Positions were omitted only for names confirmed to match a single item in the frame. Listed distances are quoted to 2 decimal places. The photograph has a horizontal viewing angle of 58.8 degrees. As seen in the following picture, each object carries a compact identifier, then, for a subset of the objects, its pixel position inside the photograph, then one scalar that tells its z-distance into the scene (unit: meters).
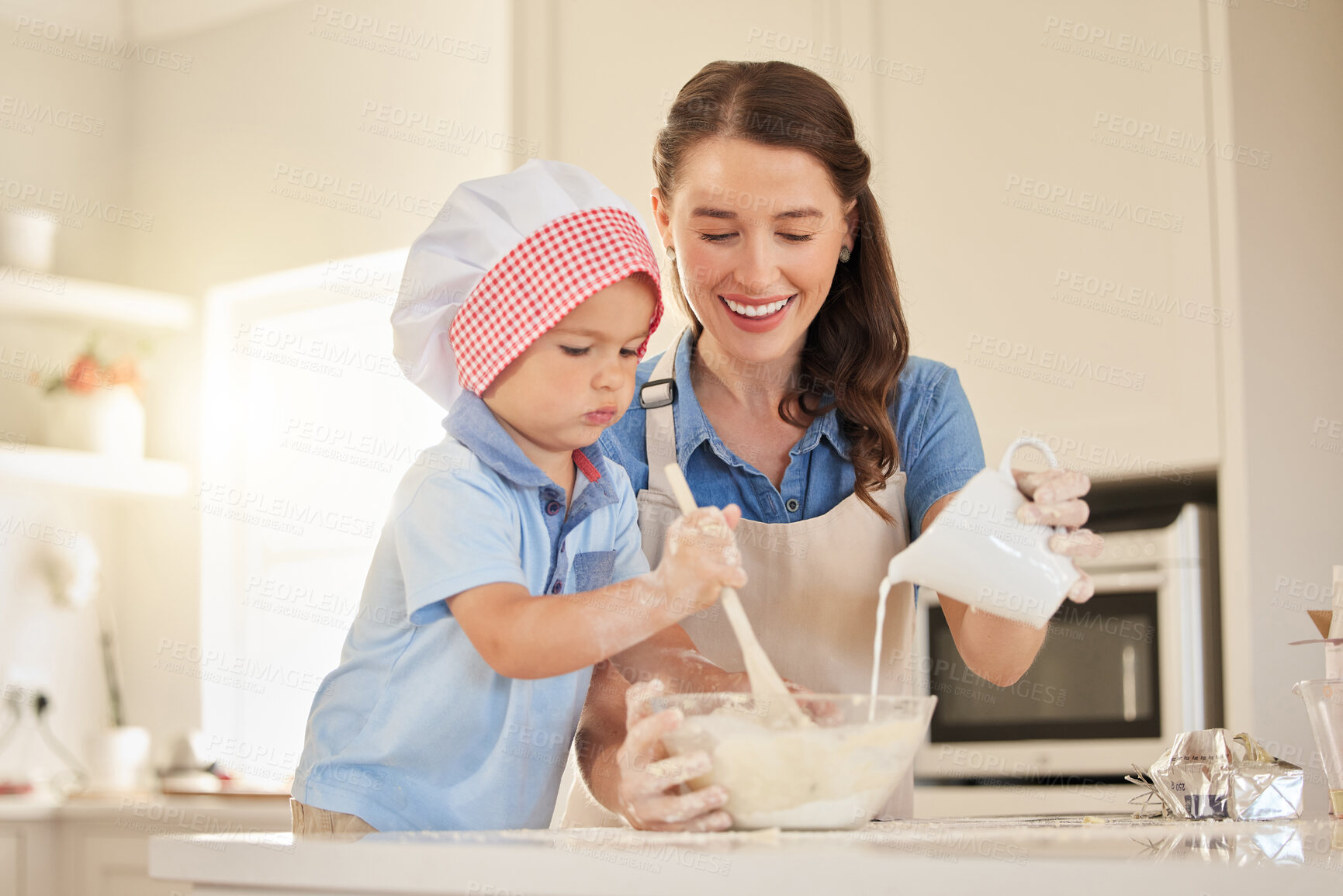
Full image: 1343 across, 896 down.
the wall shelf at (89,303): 3.05
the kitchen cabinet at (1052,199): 2.01
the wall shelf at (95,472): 2.97
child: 0.91
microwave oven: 2.01
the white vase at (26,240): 3.04
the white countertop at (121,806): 2.58
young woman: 1.23
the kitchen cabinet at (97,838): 2.57
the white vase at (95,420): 3.12
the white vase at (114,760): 3.03
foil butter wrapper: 0.94
